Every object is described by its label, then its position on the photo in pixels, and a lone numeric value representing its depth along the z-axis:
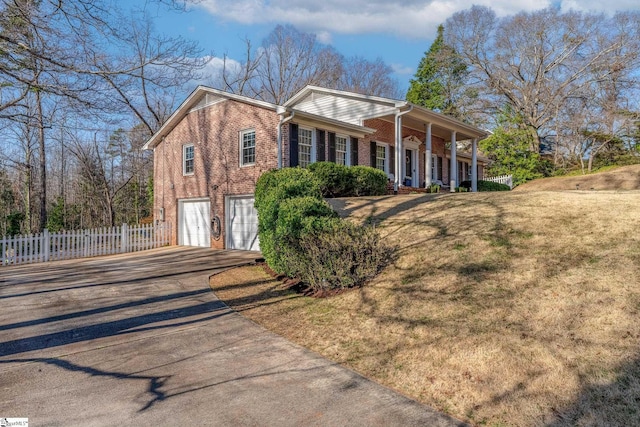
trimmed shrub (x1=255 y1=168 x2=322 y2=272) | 8.36
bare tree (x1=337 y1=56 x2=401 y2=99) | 39.94
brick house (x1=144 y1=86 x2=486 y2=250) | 13.70
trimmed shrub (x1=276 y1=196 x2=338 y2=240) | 7.43
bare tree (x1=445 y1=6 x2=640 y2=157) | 27.72
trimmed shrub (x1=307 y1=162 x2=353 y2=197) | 12.78
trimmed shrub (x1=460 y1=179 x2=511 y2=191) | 22.30
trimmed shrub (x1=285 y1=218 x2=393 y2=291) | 6.64
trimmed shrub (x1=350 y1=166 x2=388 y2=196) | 13.74
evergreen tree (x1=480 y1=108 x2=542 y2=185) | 25.55
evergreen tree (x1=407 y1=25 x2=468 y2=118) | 34.75
